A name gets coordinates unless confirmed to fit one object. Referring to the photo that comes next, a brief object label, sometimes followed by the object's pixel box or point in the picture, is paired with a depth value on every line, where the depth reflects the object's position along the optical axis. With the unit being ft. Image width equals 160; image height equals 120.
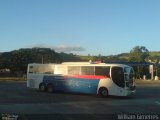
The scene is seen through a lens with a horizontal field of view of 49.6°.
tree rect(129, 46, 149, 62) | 169.48
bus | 42.17
